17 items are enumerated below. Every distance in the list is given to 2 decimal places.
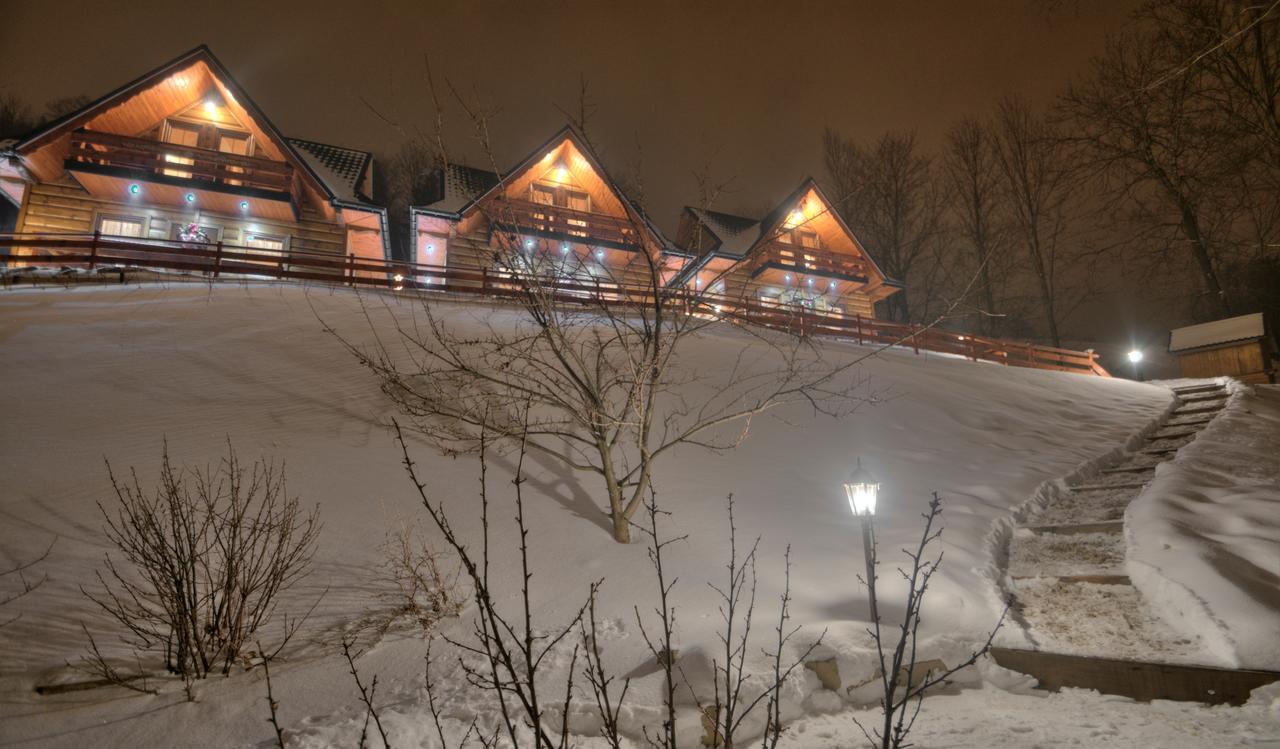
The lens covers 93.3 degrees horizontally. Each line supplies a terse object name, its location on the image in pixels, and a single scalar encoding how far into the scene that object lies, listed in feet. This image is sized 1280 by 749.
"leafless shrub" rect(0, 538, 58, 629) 15.01
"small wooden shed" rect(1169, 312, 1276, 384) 48.29
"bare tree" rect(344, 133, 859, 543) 21.38
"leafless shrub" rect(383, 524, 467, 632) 16.40
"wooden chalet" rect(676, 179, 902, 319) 75.56
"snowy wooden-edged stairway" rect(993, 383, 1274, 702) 15.19
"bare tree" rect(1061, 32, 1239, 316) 38.11
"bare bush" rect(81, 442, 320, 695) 13.47
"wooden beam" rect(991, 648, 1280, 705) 13.26
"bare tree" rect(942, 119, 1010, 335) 86.02
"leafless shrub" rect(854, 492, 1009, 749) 14.05
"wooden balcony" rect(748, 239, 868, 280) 74.84
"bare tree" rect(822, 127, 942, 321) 94.53
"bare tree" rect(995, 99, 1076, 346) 81.61
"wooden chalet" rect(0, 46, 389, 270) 52.19
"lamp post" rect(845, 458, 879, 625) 18.14
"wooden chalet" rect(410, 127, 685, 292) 62.13
